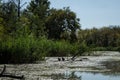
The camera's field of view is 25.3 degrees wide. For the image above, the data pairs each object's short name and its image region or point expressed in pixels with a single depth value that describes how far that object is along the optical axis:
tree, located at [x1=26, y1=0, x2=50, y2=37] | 37.06
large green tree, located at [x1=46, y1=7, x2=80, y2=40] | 50.56
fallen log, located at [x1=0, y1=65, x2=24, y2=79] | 10.45
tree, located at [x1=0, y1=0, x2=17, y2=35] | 27.59
